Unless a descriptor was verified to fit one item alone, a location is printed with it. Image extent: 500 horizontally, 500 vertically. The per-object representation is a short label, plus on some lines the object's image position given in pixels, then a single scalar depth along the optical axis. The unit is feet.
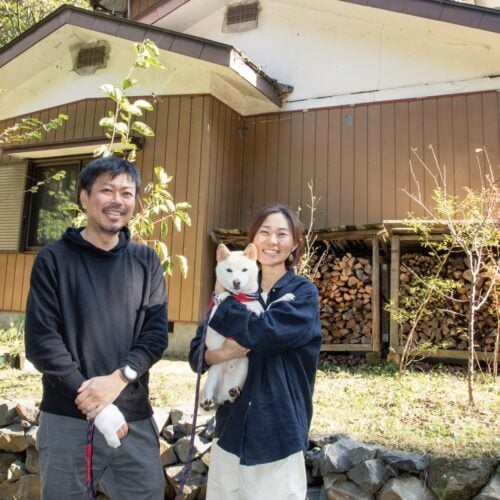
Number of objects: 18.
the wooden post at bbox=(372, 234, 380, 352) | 19.22
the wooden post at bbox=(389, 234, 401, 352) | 18.51
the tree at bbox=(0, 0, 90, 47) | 46.55
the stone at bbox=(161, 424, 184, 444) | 10.72
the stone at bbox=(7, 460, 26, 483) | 11.68
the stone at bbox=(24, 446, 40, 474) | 11.52
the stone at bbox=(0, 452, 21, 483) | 12.02
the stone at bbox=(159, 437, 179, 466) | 10.44
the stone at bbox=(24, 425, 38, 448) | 11.46
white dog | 6.35
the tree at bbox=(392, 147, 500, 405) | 13.55
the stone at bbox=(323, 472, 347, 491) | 8.96
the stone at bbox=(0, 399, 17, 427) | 12.22
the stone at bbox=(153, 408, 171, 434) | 11.02
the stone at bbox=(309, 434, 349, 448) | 9.71
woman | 5.81
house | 21.38
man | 5.90
